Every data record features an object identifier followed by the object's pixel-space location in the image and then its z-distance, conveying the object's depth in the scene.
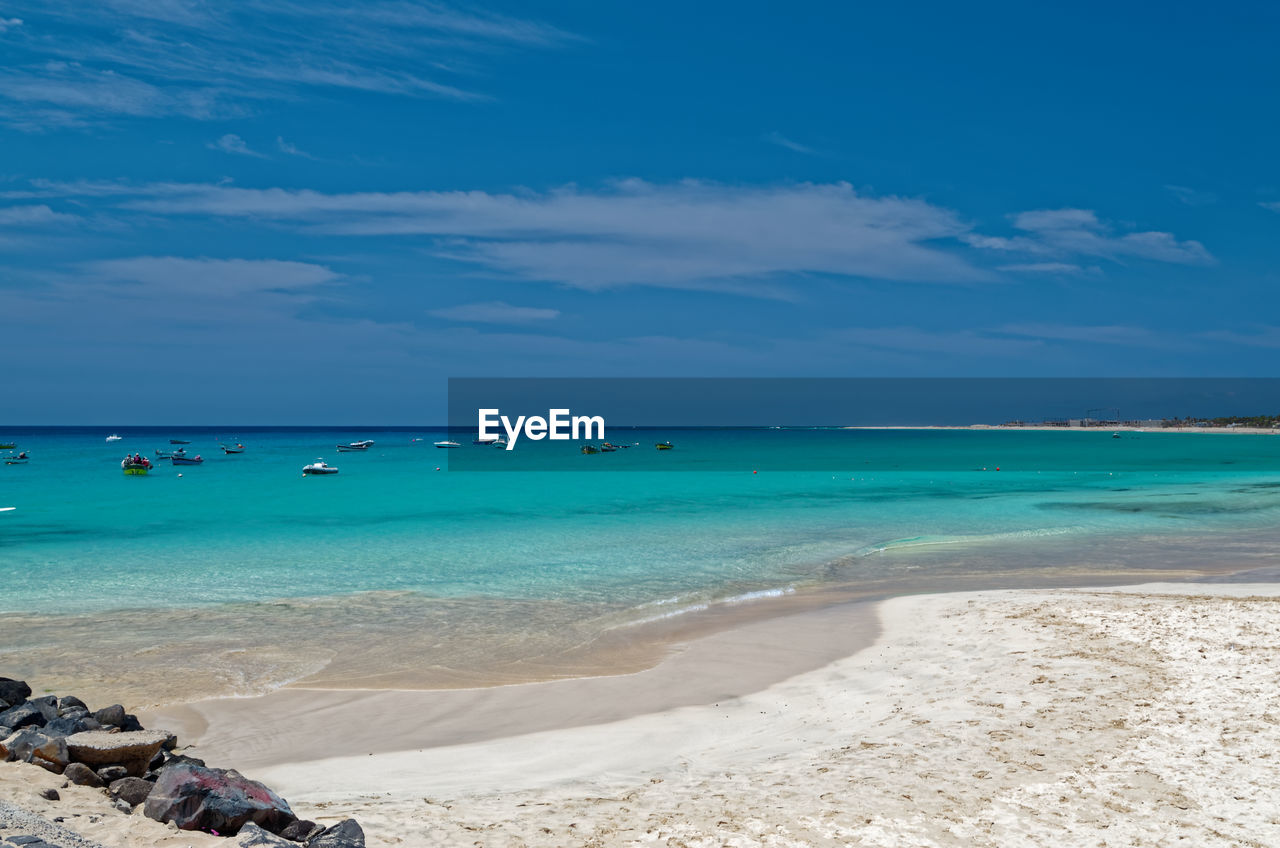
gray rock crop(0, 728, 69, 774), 7.11
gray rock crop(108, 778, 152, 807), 6.43
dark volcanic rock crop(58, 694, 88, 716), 9.00
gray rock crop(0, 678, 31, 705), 9.21
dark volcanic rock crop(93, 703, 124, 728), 8.31
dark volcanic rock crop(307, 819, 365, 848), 5.49
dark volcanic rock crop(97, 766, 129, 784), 6.87
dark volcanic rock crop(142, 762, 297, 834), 5.82
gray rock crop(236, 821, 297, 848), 5.42
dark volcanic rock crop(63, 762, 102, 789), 6.82
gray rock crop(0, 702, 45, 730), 8.07
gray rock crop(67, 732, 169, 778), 7.07
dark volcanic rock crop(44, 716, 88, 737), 7.98
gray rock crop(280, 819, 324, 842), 5.83
